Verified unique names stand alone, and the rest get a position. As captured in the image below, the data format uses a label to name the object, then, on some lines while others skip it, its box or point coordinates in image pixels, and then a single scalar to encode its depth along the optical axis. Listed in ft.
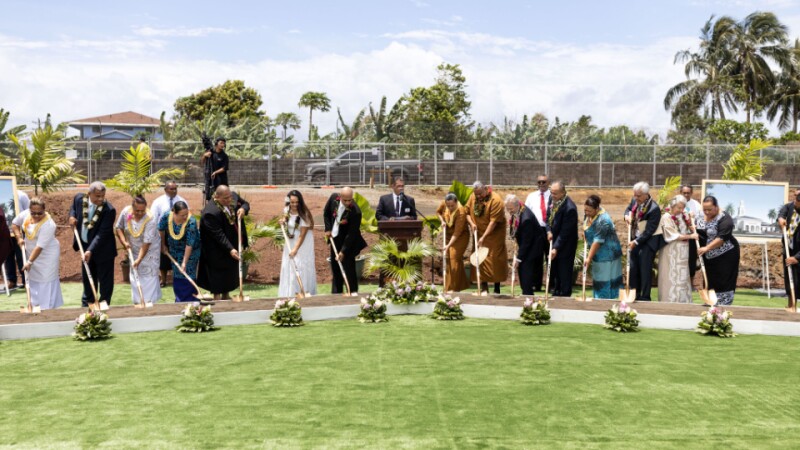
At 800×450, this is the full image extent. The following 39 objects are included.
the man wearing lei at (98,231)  34.22
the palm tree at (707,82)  153.28
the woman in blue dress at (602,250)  35.99
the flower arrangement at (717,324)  28.68
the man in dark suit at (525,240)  38.75
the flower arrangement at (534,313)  31.09
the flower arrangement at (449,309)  32.68
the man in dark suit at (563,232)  37.78
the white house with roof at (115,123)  265.95
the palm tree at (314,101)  193.06
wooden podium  40.93
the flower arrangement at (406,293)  34.32
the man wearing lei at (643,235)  37.04
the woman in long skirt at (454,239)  38.68
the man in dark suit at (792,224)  34.88
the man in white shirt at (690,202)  41.09
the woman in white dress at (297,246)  36.78
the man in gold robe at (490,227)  37.99
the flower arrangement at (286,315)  30.86
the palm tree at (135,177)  48.85
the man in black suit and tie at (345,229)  37.45
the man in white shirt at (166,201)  39.55
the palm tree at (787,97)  160.86
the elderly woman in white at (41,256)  34.14
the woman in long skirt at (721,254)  34.12
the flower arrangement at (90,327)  28.09
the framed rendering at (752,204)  44.45
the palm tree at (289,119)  180.56
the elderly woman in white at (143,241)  35.19
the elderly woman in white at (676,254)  36.65
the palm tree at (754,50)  156.56
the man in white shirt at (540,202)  40.91
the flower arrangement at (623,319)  29.81
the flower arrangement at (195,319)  29.76
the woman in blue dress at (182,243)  35.14
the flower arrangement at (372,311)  32.27
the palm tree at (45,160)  49.19
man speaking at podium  41.70
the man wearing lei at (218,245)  35.37
